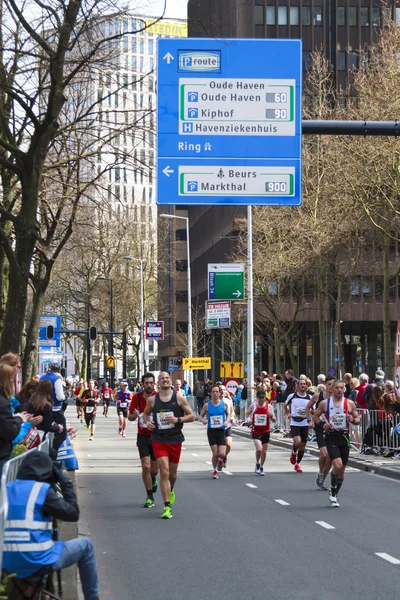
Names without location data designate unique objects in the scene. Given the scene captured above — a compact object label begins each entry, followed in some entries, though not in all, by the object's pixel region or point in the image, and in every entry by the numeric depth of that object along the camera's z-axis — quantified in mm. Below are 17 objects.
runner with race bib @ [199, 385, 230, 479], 20359
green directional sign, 38594
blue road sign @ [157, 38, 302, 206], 18500
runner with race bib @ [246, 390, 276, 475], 20969
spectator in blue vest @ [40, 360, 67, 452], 19656
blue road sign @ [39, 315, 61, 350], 36225
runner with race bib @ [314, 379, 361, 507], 15859
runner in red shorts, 14289
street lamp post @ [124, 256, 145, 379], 75031
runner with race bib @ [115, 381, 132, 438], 36094
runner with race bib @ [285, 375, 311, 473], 21578
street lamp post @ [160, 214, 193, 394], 59803
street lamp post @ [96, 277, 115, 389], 71312
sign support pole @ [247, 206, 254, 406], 38906
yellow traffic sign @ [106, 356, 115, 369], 70562
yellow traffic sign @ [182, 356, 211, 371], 50094
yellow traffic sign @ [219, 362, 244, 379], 41188
